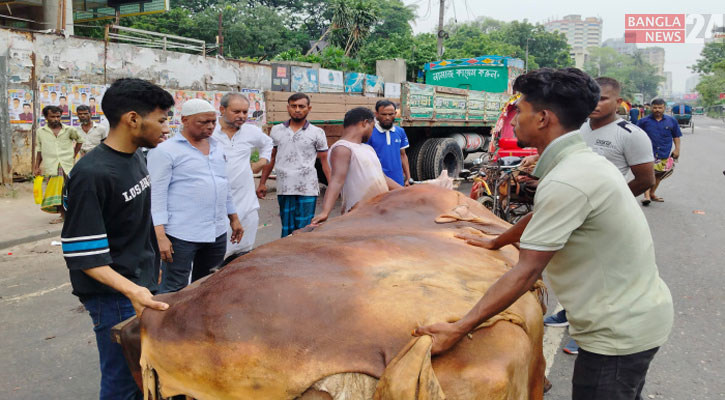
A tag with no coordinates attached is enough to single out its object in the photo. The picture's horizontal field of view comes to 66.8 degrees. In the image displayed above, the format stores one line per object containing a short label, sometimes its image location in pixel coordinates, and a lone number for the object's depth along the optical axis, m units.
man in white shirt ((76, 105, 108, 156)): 7.28
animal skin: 1.62
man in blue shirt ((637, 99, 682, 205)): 8.54
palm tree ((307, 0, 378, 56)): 30.30
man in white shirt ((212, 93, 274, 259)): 4.27
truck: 8.05
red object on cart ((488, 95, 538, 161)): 8.07
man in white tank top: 4.18
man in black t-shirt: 2.09
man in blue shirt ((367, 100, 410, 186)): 5.66
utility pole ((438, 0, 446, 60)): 21.64
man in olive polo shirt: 1.66
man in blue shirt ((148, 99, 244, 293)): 3.24
